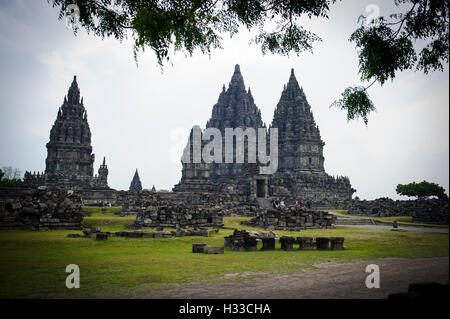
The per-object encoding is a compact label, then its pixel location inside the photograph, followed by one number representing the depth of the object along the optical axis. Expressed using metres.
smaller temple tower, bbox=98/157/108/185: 41.12
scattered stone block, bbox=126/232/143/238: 12.44
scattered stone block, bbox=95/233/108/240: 11.39
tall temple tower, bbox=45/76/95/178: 47.41
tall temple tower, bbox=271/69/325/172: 50.78
